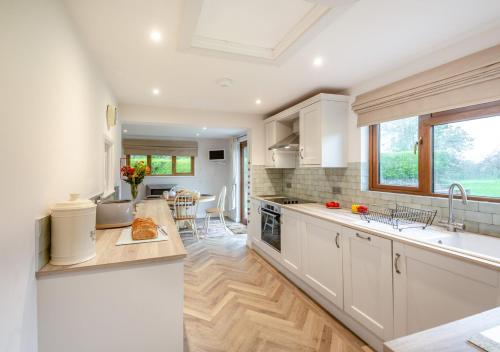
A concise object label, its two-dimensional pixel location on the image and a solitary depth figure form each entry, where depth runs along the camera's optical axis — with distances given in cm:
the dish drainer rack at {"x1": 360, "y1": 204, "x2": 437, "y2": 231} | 198
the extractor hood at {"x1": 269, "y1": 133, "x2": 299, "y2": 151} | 344
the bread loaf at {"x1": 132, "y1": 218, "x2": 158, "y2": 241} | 161
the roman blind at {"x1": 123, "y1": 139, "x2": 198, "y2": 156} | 648
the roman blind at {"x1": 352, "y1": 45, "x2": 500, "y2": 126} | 168
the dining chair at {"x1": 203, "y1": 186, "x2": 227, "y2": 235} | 540
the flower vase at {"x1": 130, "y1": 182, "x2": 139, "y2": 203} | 261
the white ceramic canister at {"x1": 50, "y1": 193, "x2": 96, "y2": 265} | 118
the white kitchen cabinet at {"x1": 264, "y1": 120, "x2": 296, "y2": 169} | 389
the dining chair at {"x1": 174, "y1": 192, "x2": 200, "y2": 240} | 478
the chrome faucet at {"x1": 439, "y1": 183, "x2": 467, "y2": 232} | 175
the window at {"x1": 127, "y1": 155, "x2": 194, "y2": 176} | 679
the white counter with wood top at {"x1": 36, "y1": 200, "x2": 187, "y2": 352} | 114
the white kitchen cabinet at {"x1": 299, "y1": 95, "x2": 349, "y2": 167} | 285
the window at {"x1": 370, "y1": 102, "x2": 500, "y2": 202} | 181
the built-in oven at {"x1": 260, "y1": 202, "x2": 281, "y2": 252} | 332
